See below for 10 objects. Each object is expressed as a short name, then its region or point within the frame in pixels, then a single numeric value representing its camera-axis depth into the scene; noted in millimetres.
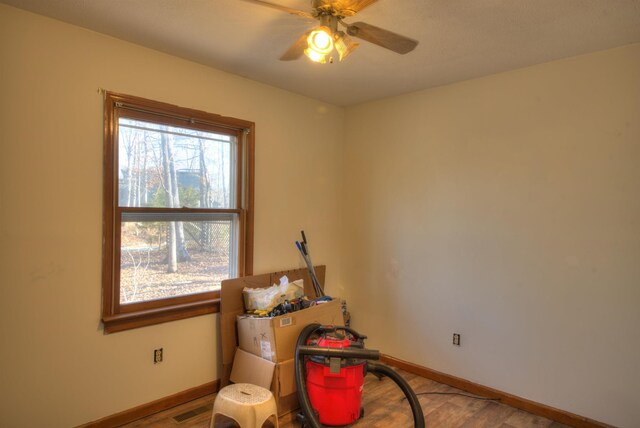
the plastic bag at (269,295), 3037
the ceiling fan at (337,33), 1812
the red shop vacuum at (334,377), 2422
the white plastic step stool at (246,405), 2271
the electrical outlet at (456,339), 3268
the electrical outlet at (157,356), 2777
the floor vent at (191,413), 2678
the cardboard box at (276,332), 2754
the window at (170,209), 2598
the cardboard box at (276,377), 2707
